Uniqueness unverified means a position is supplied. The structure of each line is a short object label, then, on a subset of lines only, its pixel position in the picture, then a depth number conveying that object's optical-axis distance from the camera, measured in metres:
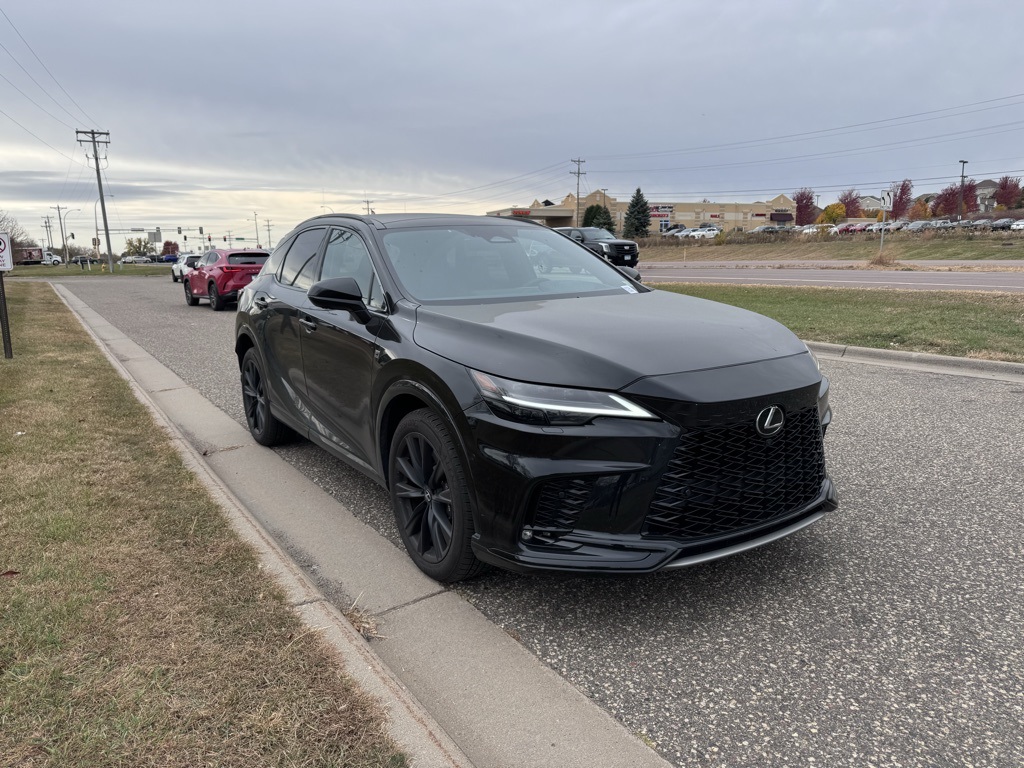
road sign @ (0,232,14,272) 9.11
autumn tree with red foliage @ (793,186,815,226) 107.81
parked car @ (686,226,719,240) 59.58
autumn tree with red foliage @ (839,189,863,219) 109.06
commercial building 113.06
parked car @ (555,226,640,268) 24.22
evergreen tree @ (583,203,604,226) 87.00
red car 18.73
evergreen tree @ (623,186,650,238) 81.31
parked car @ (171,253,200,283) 31.66
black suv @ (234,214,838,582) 2.71
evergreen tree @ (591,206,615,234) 79.28
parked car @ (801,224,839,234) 52.12
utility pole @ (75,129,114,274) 63.01
